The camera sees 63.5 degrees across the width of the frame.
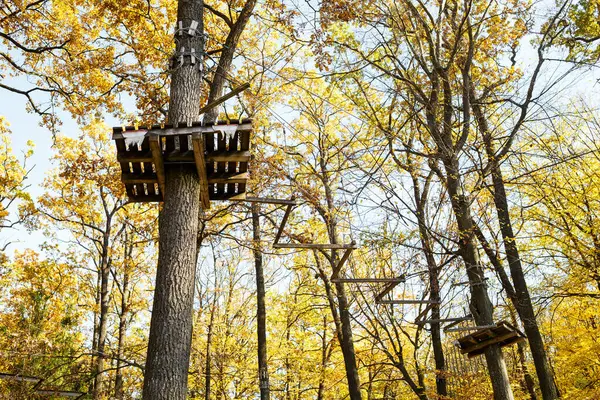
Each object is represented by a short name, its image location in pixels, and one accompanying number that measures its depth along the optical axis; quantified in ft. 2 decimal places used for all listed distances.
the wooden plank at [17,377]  26.88
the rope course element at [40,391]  27.25
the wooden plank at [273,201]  18.63
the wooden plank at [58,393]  27.63
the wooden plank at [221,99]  20.25
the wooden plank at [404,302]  23.10
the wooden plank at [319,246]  20.04
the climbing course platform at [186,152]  15.79
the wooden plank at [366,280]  20.99
